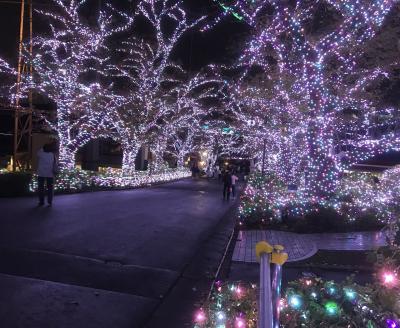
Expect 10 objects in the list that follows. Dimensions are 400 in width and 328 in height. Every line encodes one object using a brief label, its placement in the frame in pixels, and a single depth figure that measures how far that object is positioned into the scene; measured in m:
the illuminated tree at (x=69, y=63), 19.16
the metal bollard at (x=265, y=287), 2.47
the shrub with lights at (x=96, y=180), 17.27
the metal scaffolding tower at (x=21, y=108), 18.20
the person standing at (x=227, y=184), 21.67
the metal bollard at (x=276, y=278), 2.66
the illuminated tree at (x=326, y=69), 12.70
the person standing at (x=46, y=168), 11.13
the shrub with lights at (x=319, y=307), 3.04
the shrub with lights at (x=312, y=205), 11.90
